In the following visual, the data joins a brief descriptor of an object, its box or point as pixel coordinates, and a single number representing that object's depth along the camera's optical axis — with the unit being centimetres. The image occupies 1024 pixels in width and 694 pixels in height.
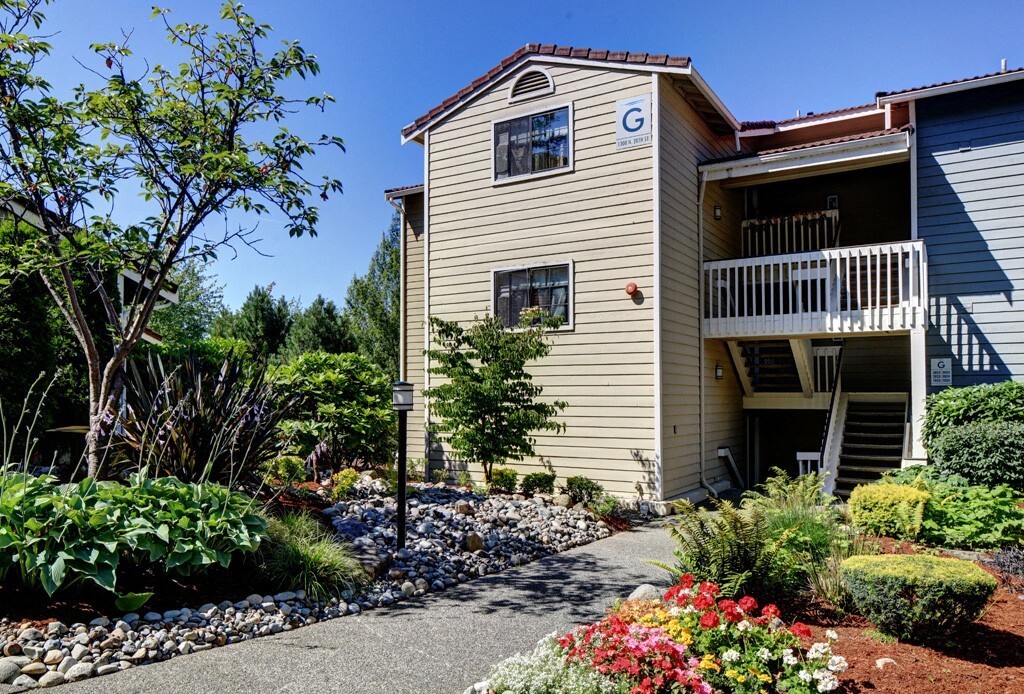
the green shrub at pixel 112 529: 464
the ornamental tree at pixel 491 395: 939
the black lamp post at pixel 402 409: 671
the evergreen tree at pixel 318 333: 2292
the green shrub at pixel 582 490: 960
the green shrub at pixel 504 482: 995
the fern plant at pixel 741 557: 483
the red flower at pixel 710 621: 369
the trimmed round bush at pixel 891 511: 676
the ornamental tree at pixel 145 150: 634
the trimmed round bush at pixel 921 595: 399
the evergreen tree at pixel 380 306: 2331
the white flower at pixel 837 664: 332
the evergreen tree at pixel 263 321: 2514
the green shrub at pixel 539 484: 980
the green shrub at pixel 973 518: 658
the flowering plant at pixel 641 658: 344
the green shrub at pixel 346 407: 1027
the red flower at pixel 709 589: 400
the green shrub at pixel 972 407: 816
